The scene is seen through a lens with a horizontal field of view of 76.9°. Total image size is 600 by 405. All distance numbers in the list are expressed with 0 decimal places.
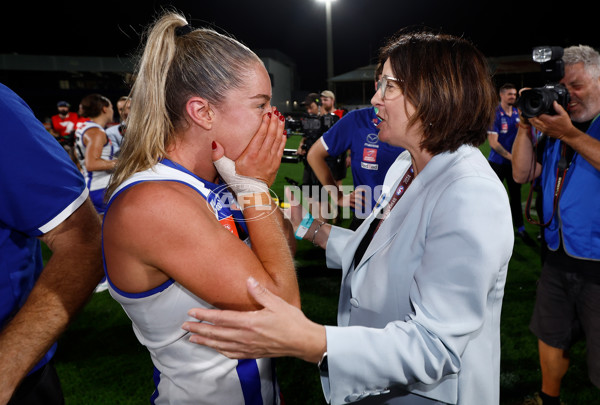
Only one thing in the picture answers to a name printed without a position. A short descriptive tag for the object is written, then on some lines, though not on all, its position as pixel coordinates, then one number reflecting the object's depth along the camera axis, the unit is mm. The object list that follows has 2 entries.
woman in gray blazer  968
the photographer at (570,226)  2158
